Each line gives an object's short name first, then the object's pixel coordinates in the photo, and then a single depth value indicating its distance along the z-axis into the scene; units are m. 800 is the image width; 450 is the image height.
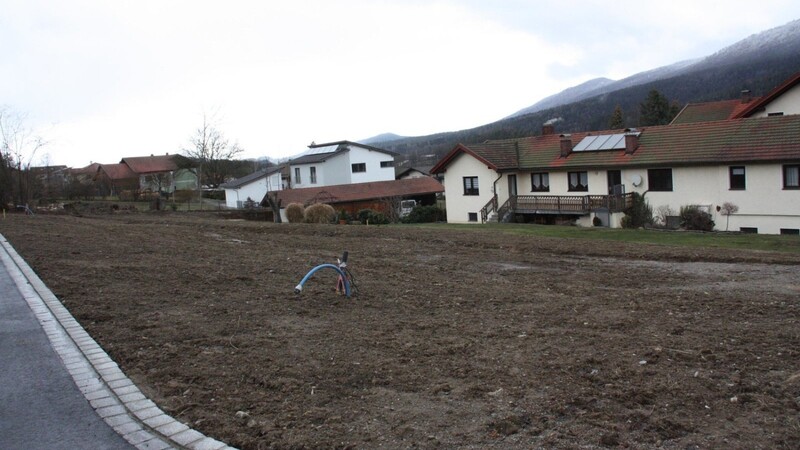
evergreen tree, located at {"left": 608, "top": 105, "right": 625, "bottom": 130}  66.62
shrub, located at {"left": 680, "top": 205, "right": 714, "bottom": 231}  28.72
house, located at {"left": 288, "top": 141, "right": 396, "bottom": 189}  61.38
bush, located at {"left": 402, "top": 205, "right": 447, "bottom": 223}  41.91
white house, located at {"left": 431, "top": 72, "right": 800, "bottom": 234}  27.50
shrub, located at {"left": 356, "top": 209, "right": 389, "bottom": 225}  38.94
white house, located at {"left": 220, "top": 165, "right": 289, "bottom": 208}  61.09
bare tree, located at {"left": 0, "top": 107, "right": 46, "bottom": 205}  42.50
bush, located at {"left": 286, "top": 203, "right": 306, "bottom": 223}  36.91
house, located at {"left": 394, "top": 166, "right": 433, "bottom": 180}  75.03
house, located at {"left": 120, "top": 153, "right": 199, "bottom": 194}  76.06
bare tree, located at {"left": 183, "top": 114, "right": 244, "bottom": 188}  67.06
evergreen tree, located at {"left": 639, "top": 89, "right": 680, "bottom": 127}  68.19
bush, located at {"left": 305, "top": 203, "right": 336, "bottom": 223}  35.34
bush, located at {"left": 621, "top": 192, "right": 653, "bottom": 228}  31.41
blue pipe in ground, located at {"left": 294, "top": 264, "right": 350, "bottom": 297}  9.45
